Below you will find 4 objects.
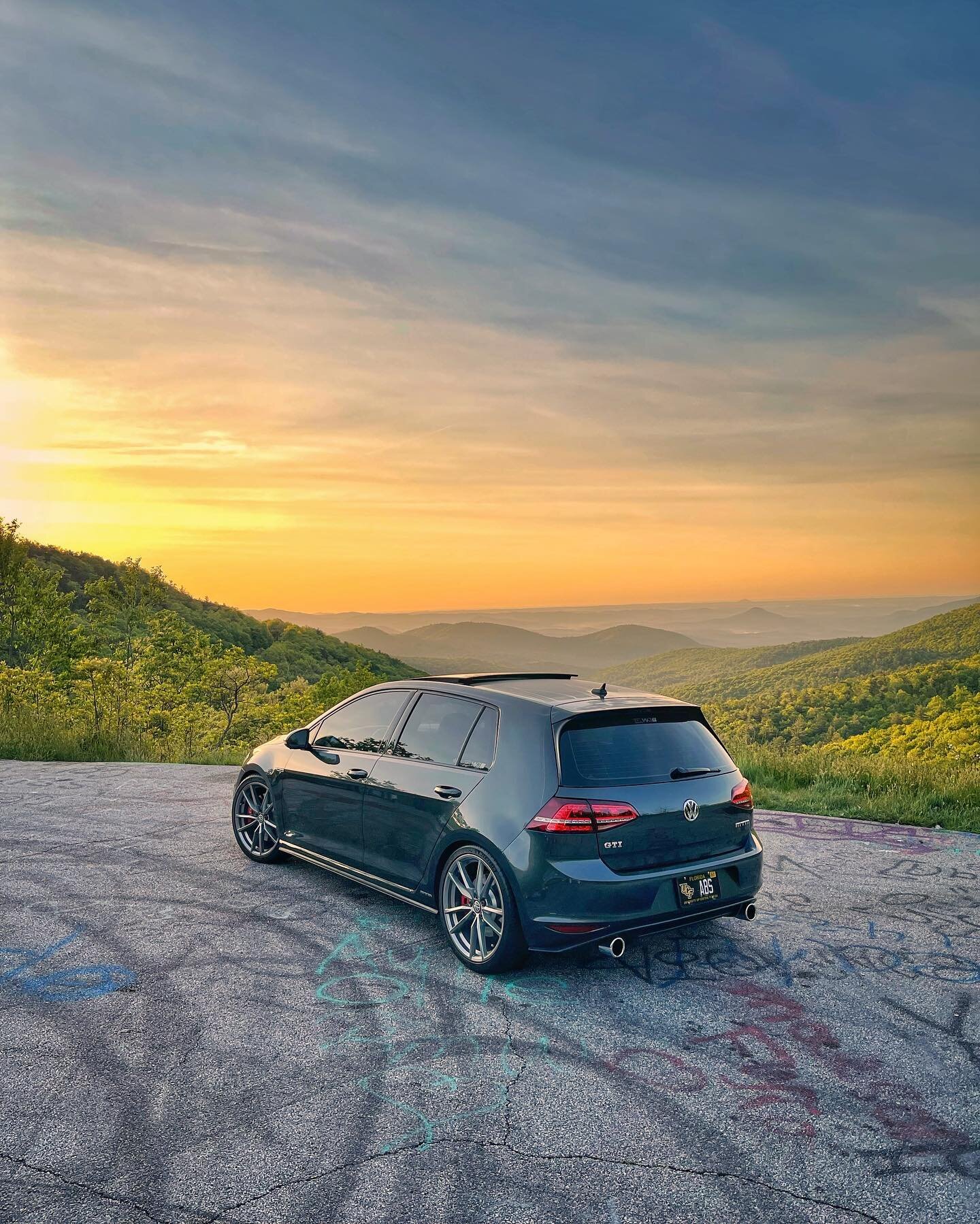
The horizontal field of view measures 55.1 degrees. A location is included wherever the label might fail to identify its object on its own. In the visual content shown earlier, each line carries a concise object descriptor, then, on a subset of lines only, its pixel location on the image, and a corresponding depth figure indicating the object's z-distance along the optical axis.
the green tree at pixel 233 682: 35.91
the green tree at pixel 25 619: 32.72
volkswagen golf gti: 4.89
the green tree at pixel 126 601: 36.16
